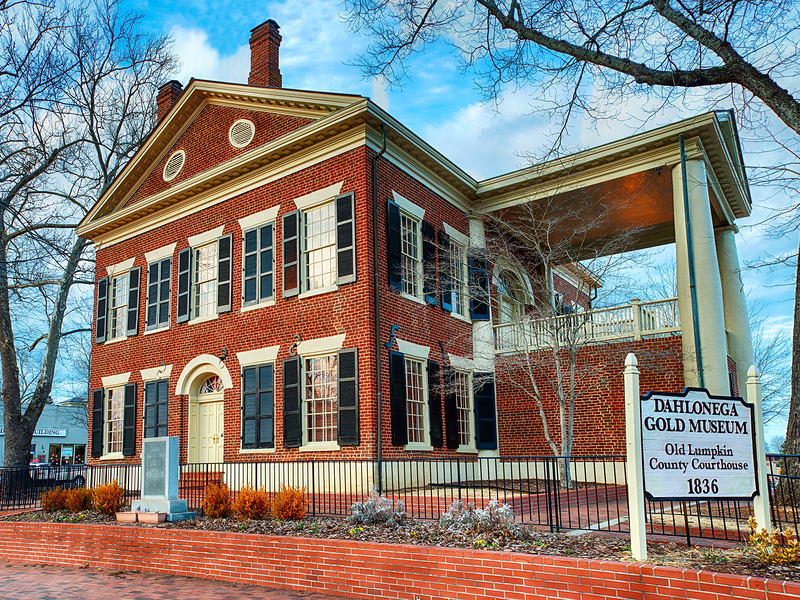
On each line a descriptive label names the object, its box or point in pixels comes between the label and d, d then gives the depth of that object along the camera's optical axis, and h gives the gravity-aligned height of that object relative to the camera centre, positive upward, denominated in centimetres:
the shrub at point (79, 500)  1352 -169
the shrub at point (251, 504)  1054 -148
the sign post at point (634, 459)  630 -57
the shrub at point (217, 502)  1111 -151
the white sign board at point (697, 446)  651 -49
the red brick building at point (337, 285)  1484 +319
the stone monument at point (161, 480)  1158 -117
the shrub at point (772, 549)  581 -138
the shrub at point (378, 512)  923 -148
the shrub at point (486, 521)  775 -142
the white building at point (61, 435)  5241 -145
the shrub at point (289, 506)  1013 -146
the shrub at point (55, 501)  1393 -175
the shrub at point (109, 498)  1268 -157
